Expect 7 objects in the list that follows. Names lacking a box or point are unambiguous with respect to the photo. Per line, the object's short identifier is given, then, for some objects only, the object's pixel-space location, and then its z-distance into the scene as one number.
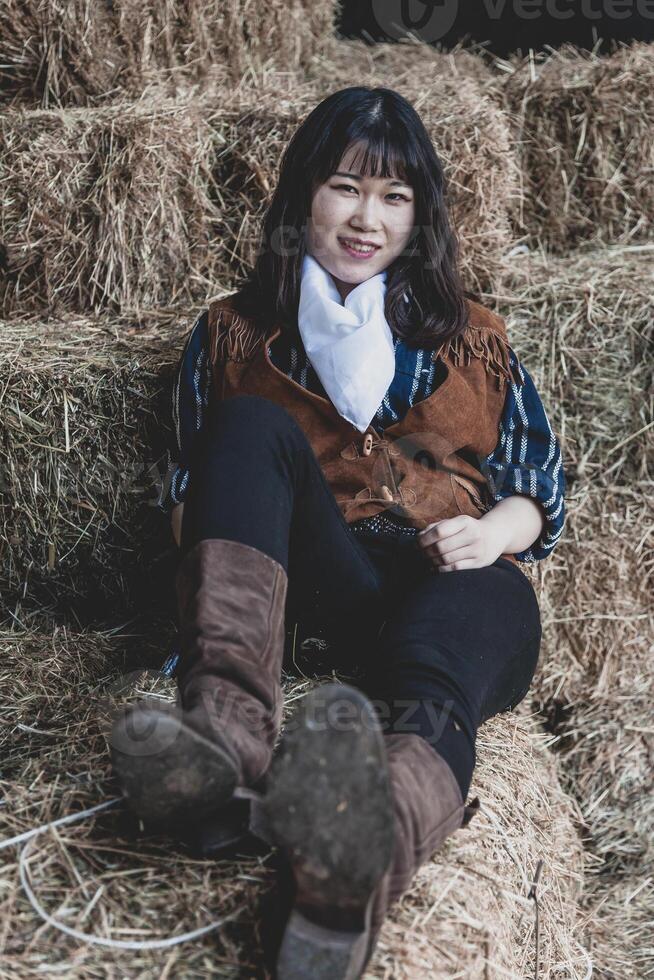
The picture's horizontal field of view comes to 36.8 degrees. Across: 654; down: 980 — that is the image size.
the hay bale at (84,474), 1.66
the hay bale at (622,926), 1.46
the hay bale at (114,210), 1.92
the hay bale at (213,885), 0.91
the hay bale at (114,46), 2.11
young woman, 0.85
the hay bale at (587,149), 2.14
